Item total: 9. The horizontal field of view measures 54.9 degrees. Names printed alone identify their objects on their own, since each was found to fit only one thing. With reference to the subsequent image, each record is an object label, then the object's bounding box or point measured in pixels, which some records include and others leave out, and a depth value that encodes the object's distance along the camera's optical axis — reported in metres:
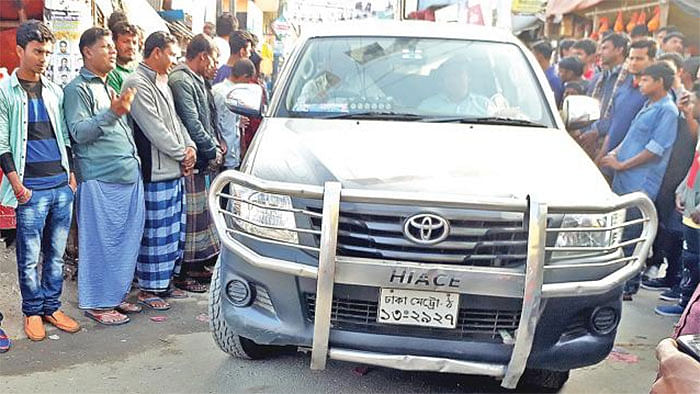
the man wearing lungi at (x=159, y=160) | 4.23
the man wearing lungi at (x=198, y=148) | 4.62
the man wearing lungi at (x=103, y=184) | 3.85
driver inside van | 3.73
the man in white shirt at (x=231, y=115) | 5.57
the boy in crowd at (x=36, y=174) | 3.56
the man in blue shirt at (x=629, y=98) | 5.39
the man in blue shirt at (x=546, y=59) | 7.45
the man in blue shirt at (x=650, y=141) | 4.75
